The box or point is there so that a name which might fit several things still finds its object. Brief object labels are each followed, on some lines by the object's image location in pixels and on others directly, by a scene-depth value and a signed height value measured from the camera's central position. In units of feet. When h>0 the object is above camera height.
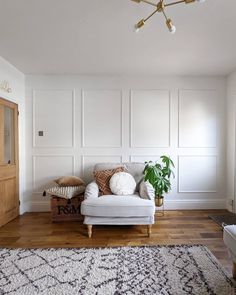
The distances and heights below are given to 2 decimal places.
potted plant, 10.91 -1.65
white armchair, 9.12 -2.79
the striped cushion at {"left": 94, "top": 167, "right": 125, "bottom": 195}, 10.85 -1.75
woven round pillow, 10.52 -1.96
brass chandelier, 5.54 +3.40
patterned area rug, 5.90 -3.89
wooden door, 10.60 -0.99
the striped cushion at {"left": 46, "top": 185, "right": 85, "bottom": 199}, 10.94 -2.41
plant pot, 11.70 -3.10
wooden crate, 11.15 -3.28
